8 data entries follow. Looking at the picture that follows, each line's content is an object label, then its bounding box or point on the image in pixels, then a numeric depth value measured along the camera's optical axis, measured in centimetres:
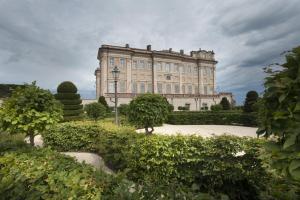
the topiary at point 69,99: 2200
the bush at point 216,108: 3299
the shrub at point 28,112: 611
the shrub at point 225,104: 3756
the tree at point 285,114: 158
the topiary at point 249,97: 2273
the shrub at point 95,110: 1984
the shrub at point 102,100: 3288
